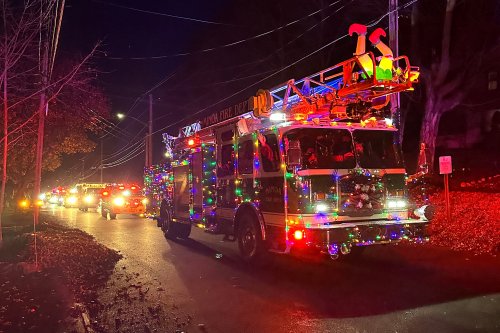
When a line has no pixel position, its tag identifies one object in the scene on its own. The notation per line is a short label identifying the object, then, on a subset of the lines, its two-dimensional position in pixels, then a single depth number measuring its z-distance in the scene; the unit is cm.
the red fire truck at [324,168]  777
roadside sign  1178
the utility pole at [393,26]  1297
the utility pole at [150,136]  3080
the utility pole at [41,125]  1197
